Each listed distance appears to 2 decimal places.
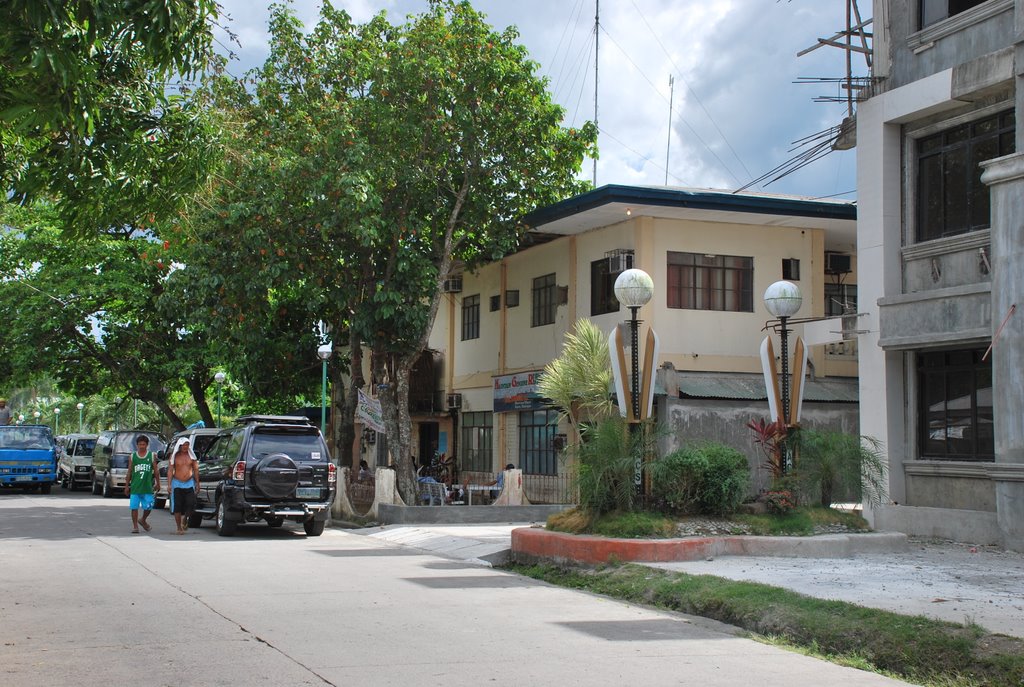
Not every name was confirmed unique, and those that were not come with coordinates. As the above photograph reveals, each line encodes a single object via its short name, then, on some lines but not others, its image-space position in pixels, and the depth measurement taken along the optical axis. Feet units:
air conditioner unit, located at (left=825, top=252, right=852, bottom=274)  90.48
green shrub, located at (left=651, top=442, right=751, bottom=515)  46.50
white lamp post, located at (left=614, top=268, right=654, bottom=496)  49.06
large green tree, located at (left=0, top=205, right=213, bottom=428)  117.50
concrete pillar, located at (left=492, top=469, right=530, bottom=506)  77.92
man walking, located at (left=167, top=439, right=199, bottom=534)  64.85
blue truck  113.29
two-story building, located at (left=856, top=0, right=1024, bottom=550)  51.03
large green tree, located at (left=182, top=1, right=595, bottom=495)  78.69
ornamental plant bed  45.32
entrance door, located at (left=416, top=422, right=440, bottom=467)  119.44
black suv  62.85
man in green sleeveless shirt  65.62
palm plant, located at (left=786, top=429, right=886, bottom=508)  49.78
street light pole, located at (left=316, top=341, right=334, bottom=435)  92.17
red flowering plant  50.60
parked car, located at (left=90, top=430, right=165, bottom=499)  109.81
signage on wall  91.91
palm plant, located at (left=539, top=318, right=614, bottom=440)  58.91
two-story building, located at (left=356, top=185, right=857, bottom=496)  80.28
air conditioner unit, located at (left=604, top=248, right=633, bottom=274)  81.51
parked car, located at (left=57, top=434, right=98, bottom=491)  127.03
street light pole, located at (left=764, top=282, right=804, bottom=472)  51.47
